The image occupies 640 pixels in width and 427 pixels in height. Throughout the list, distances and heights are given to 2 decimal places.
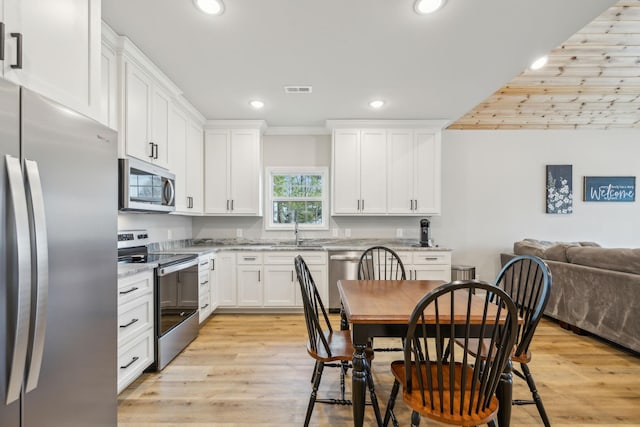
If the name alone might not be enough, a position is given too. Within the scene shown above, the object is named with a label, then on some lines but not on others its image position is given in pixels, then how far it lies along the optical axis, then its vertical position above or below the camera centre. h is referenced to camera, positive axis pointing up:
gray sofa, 2.70 -0.73
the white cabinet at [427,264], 3.92 -0.63
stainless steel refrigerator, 0.92 -0.18
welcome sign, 4.80 +0.37
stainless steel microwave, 2.36 +0.22
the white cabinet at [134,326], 2.01 -0.77
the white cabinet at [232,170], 4.21 +0.58
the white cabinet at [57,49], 1.06 +0.63
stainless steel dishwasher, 3.90 -0.68
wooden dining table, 1.44 -0.55
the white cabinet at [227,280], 3.89 -0.82
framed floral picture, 4.75 +0.40
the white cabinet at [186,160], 3.30 +0.62
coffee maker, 4.16 -0.27
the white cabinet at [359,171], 4.23 +0.57
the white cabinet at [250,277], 3.91 -0.78
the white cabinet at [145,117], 2.44 +0.82
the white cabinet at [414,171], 4.23 +0.57
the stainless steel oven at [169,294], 2.45 -0.68
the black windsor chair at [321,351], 1.70 -0.79
